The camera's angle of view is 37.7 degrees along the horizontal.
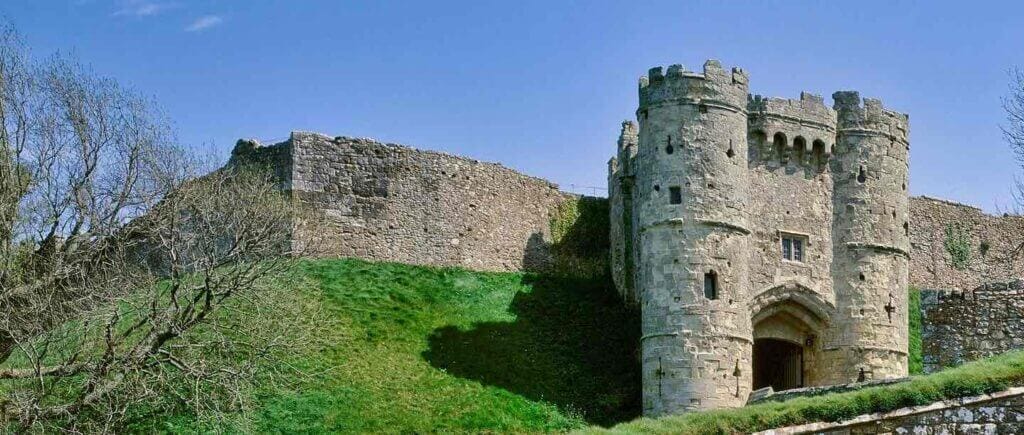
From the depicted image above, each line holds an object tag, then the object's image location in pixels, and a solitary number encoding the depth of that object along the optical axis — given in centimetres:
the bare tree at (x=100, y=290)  3039
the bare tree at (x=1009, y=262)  5416
